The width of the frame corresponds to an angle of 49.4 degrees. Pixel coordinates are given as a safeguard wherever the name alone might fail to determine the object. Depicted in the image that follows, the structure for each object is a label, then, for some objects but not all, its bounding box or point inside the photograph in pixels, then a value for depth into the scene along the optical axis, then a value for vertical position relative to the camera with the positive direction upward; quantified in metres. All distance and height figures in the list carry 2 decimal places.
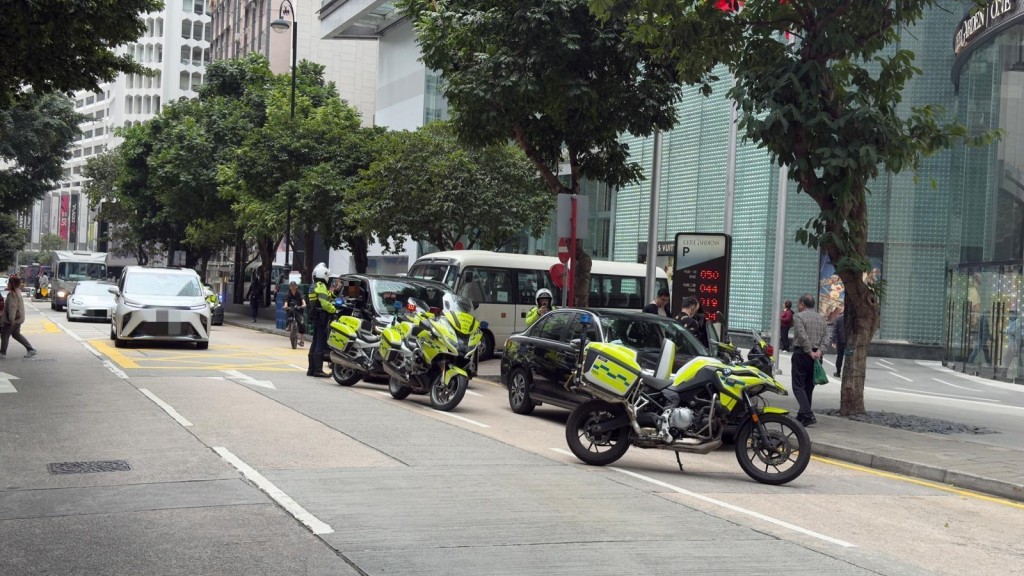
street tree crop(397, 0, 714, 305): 19.33 +3.60
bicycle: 26.77 -1.56
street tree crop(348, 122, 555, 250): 32.56 +2.35
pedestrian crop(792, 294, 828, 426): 14.15 -0.80
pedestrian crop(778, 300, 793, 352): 27.77 -0.80
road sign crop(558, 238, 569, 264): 19.73 +0.48
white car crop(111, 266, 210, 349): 23.14 -1.00
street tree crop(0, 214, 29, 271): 60.21 +0.85
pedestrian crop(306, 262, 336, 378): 18.28 -0.94
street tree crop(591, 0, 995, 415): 14.30 +2.44
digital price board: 18.38 +0.19
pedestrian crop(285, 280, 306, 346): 28.18 -0.90
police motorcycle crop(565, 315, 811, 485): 10.05 -1.23
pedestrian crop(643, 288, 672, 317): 16.95 -0.38
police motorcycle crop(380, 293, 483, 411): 14.59 -1.09
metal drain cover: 9.12 -1.73
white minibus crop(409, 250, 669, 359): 26.38 -0.15
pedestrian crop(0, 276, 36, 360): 21.38 -1.26
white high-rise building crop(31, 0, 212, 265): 127.44 +23.03
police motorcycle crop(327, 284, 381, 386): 16.50 -1.18
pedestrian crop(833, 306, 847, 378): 25.24 -1.16
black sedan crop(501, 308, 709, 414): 13.43 -0.87
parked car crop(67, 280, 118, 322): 36.03 -1.48
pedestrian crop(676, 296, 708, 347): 15.52 -0.50
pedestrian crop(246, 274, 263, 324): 43.31 -1.13
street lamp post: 39.09 +8.44
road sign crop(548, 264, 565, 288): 20.58 +0.05
